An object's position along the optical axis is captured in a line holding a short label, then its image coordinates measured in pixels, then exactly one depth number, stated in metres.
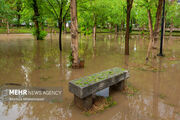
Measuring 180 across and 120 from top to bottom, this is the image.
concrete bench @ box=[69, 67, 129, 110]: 4.44
